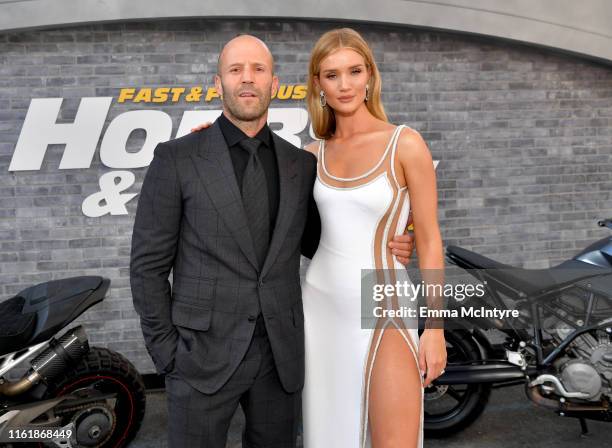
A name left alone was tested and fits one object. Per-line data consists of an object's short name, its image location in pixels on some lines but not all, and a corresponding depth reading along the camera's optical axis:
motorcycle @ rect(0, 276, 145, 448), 2.98
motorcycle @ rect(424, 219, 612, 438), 3.28
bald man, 2.02
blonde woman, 2.20
